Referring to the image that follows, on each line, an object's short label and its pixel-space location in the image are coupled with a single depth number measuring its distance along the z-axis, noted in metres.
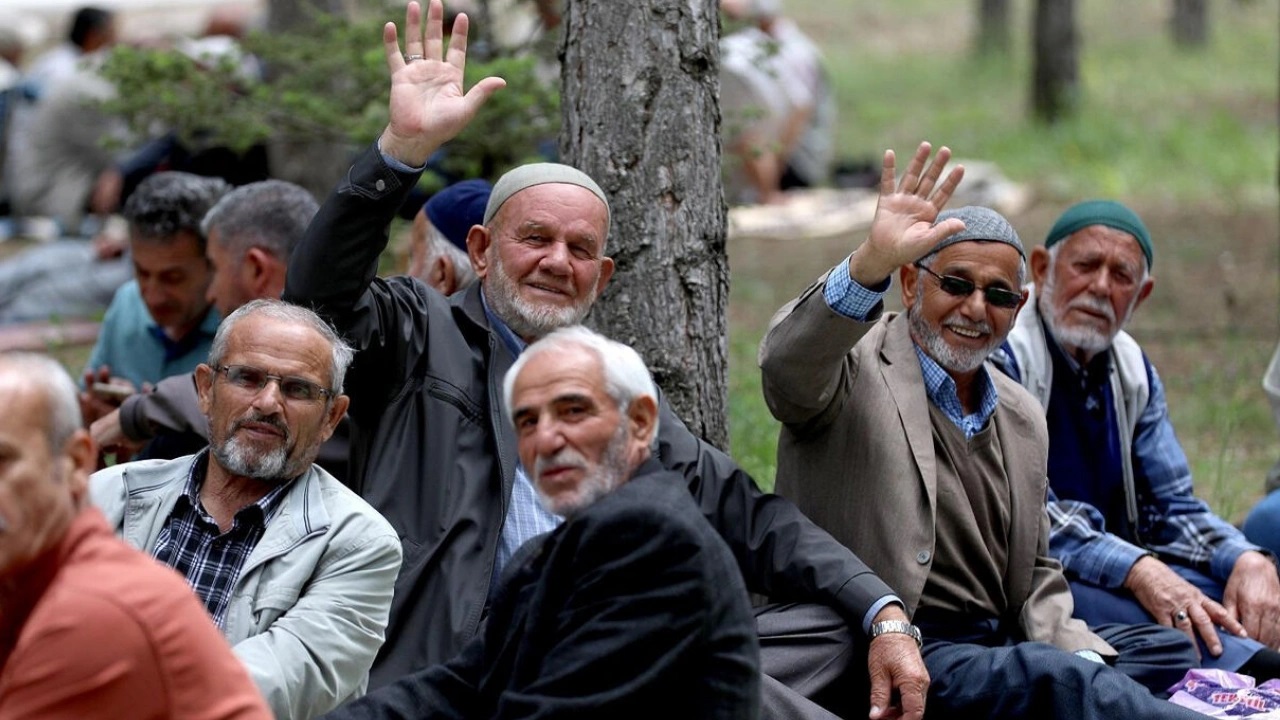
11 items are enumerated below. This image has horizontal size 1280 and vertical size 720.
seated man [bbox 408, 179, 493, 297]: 10.85
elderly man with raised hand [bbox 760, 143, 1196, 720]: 8.47
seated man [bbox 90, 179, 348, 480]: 10.93
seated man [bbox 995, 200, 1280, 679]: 10.52
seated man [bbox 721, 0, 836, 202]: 25.08
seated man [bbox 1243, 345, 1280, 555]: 11.23
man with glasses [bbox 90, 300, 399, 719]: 7.28
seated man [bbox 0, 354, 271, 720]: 5.00
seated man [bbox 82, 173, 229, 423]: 11.89
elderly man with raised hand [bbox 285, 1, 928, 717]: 8.15
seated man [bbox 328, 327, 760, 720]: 6.04
